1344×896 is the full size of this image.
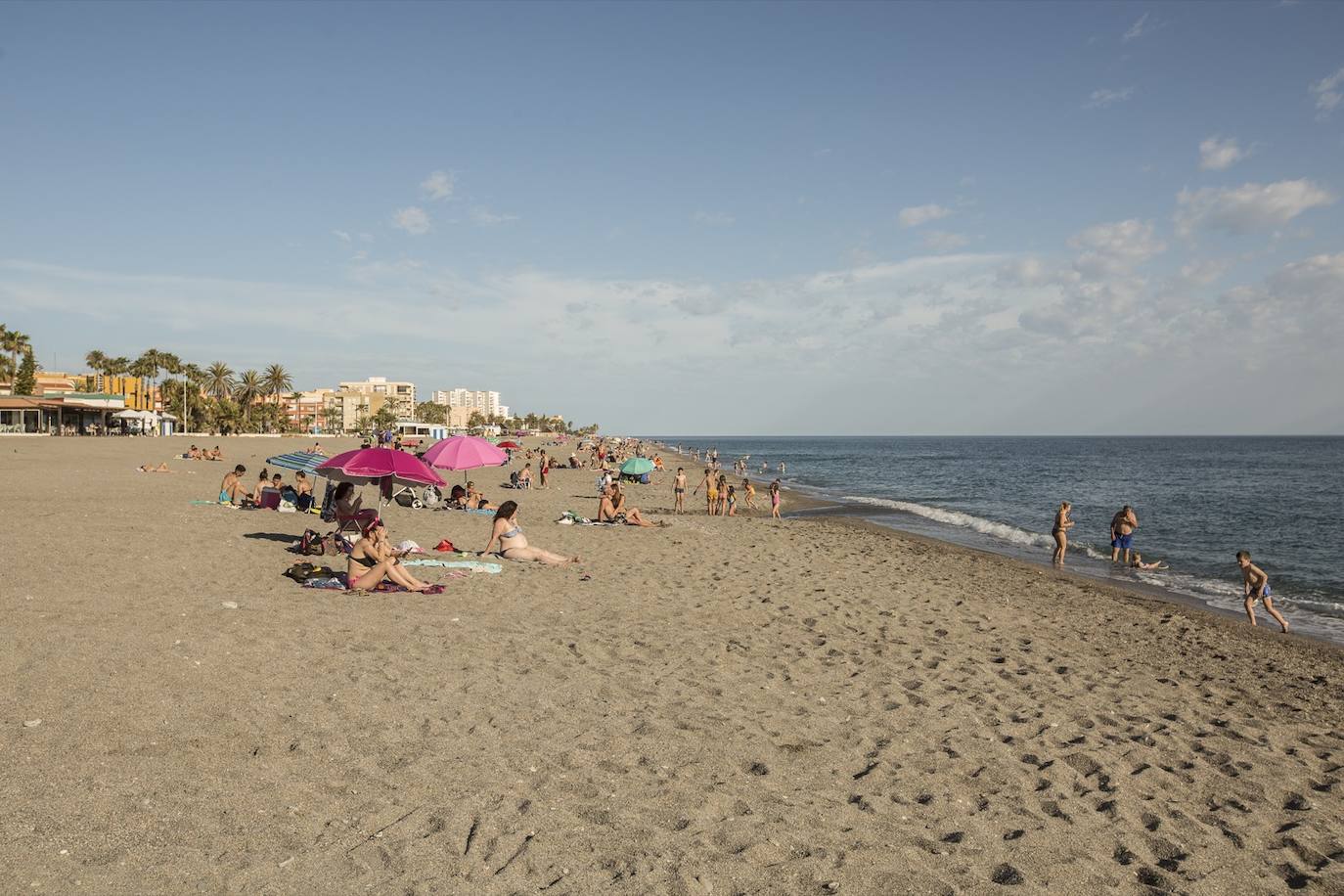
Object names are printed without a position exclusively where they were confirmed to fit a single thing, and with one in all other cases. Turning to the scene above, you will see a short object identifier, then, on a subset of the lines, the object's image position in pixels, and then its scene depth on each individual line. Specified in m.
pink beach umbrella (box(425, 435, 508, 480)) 16.02
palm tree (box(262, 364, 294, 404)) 114.00
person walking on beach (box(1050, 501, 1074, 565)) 18.12
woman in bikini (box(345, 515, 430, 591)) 9.98
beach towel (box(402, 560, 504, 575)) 11.85
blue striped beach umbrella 15.16
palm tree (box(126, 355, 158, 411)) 106.69
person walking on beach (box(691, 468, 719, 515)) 24.65
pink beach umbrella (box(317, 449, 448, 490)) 12.23
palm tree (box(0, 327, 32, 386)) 76.25
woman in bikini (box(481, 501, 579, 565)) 12.83
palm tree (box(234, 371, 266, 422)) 106.38
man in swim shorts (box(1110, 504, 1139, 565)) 18.50
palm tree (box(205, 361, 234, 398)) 106.89
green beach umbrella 32.78
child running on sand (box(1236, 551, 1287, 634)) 12.43
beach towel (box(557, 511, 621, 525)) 19.59
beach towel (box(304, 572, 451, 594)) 10.13
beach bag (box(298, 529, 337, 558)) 12.26
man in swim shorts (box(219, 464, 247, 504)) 18.78
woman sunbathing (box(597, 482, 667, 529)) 19.41
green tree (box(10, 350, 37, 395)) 77.12
